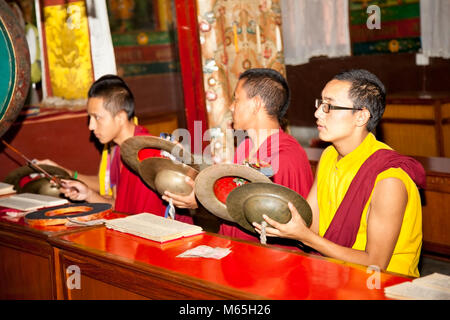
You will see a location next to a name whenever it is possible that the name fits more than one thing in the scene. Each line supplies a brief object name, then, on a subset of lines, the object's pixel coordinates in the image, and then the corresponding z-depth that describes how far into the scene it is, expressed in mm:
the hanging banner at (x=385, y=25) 6191
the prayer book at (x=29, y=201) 3047
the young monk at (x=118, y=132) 3221
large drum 3162
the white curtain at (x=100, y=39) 4375
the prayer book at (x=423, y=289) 1563
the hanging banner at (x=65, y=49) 4422
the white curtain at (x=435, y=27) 5027
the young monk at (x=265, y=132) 2596
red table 1728
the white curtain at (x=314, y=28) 5082
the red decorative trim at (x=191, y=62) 4352
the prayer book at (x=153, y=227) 2328
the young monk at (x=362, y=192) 2064
